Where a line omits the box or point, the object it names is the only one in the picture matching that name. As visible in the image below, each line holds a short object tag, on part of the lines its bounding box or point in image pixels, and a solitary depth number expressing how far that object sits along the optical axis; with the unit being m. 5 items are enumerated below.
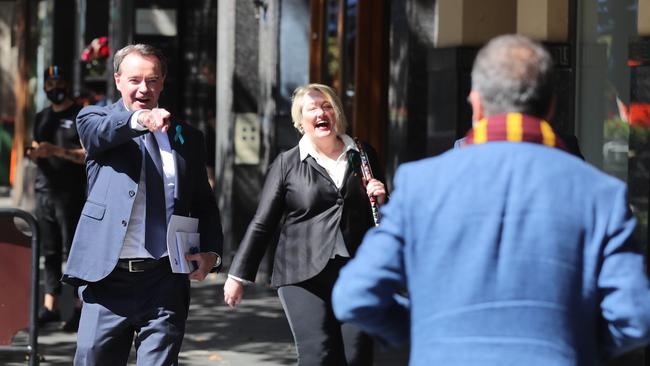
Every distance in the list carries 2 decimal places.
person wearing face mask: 15.35
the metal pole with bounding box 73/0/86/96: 28.26
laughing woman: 8.65
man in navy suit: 8.05
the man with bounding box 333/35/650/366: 4.70
